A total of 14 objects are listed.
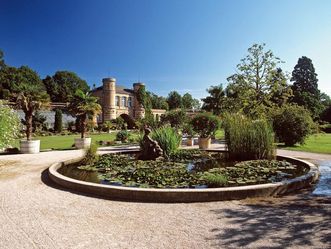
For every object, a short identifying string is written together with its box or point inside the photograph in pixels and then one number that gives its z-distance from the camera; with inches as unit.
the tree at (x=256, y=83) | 949.2
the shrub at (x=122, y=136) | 726.5
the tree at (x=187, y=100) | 2915.8
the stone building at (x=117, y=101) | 1982.0
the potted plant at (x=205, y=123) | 677.9
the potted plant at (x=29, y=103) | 495.5
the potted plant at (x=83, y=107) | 605.6
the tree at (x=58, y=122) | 1358.8
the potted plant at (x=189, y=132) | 657.6
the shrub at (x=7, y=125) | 379.6
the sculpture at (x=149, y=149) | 376.8
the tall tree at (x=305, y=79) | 1892.2
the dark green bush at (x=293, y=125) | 625.6
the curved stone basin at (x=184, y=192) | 192.9
